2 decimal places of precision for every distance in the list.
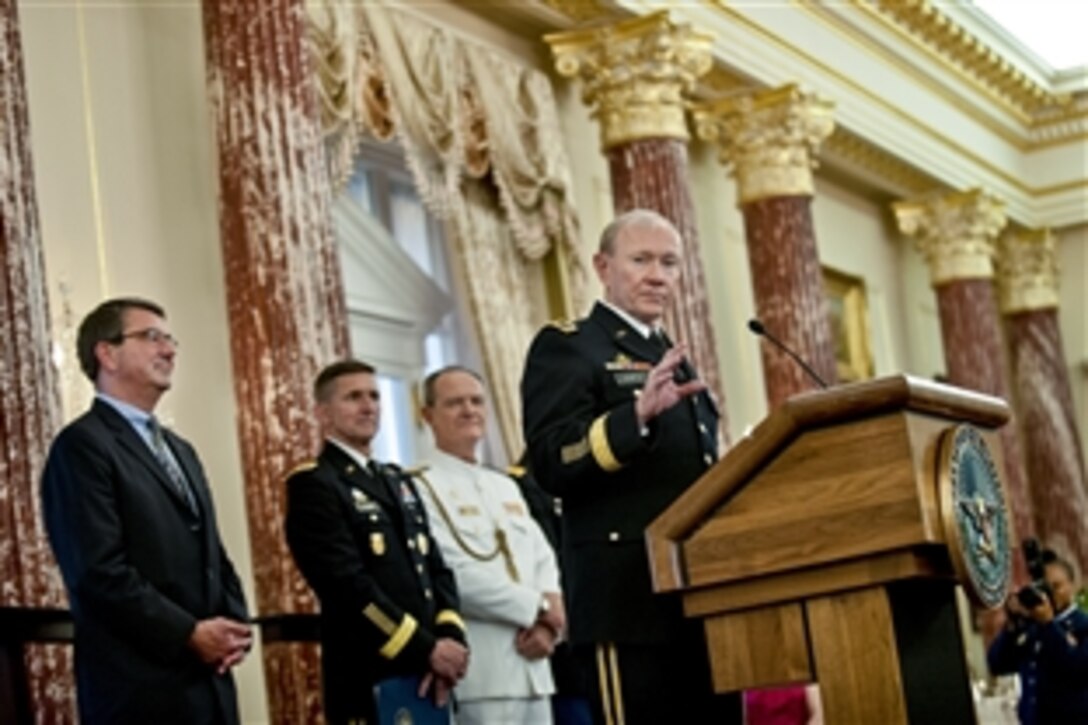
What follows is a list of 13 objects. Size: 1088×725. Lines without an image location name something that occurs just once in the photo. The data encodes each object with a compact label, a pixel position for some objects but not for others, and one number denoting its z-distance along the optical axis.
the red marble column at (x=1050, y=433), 31.53
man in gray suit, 8.24
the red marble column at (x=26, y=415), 10.07
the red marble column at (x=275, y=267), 13.14
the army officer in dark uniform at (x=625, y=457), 7.73
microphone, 7.80
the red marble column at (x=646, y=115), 20.09
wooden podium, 6.86
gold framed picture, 28.49
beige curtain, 17.09
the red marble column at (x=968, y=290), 29.61
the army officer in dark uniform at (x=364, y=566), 10.25
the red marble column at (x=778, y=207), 23.12
